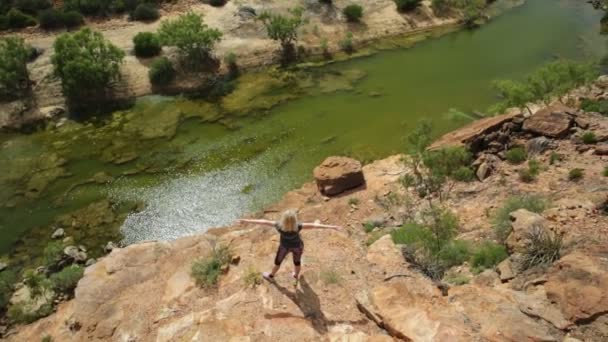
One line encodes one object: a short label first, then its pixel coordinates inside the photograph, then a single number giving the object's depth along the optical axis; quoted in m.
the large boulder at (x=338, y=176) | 22.83
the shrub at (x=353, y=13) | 39.94
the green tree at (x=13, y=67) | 30.41
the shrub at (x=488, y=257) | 14.32
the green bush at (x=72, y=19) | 36.81
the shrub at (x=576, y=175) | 18.70
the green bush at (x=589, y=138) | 20.89
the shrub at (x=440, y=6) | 42.31
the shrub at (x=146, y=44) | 34.34
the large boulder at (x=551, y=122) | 21.86
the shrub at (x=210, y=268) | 14.68
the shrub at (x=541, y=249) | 13.08
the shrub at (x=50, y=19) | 36.28
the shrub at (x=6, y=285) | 19.23
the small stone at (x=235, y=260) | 15.44
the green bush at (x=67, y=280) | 18.59
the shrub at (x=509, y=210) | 15.56
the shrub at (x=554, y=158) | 20.58
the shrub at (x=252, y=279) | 13.88
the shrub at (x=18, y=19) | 36.59
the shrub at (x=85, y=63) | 30.48
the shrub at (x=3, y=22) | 36.19
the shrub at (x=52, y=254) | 20.73
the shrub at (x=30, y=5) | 37.75
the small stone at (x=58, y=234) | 22.81
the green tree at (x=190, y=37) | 33.38
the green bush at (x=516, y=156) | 21.52
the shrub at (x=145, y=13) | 37.81
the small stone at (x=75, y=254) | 21.36
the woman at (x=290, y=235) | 12.35
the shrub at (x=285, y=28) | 35.75
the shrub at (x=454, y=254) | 14.85
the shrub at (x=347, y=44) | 37.97
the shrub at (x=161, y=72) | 32.97
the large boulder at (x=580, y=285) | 10.84
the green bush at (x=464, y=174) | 21.34
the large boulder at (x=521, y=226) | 13.99
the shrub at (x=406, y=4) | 41.59
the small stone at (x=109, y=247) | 22.05
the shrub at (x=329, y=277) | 13.71
